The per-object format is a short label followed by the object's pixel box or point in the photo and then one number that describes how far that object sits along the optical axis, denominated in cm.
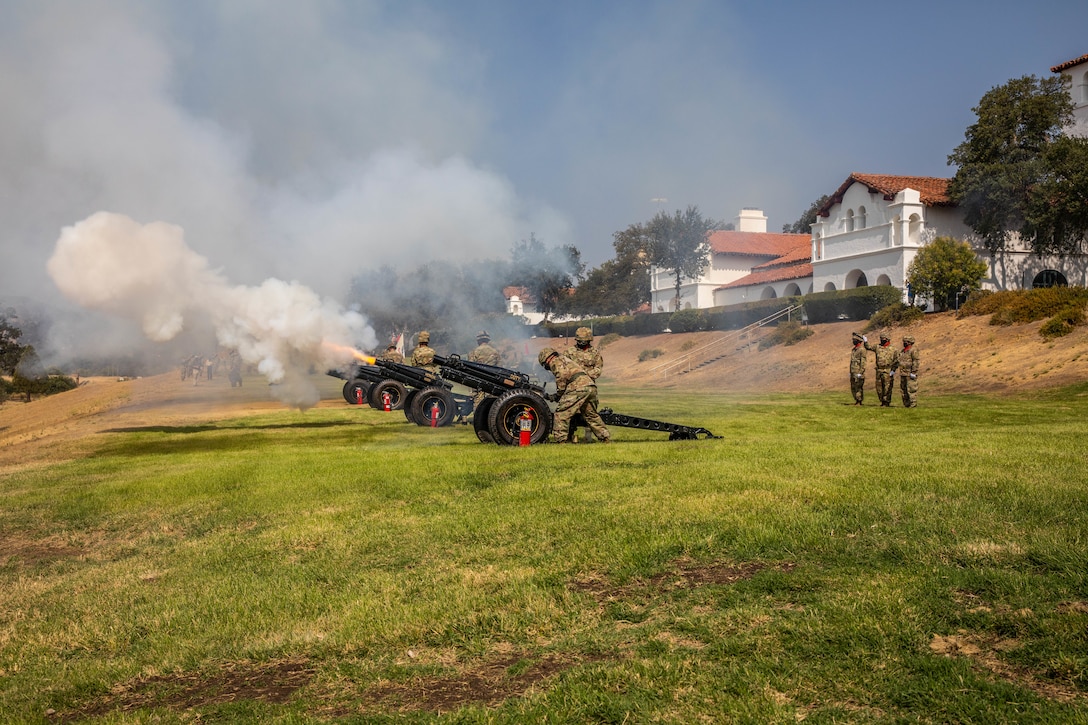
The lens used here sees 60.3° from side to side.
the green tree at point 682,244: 6328
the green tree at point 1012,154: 4159
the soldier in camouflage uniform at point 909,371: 2119
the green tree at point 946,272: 3922
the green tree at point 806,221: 8544
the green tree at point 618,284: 6862
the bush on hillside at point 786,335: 4303
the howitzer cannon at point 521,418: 1424
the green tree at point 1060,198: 3925
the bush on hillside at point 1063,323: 3127
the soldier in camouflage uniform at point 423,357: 2117
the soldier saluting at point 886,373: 2211
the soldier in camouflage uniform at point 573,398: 1425
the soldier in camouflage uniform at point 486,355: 2273
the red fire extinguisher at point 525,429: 1414
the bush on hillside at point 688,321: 5369
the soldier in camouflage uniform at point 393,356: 2331
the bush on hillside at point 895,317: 3884
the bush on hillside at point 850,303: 4241
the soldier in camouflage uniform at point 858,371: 2331
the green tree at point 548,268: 3359
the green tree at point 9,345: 2403
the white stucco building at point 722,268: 6644
